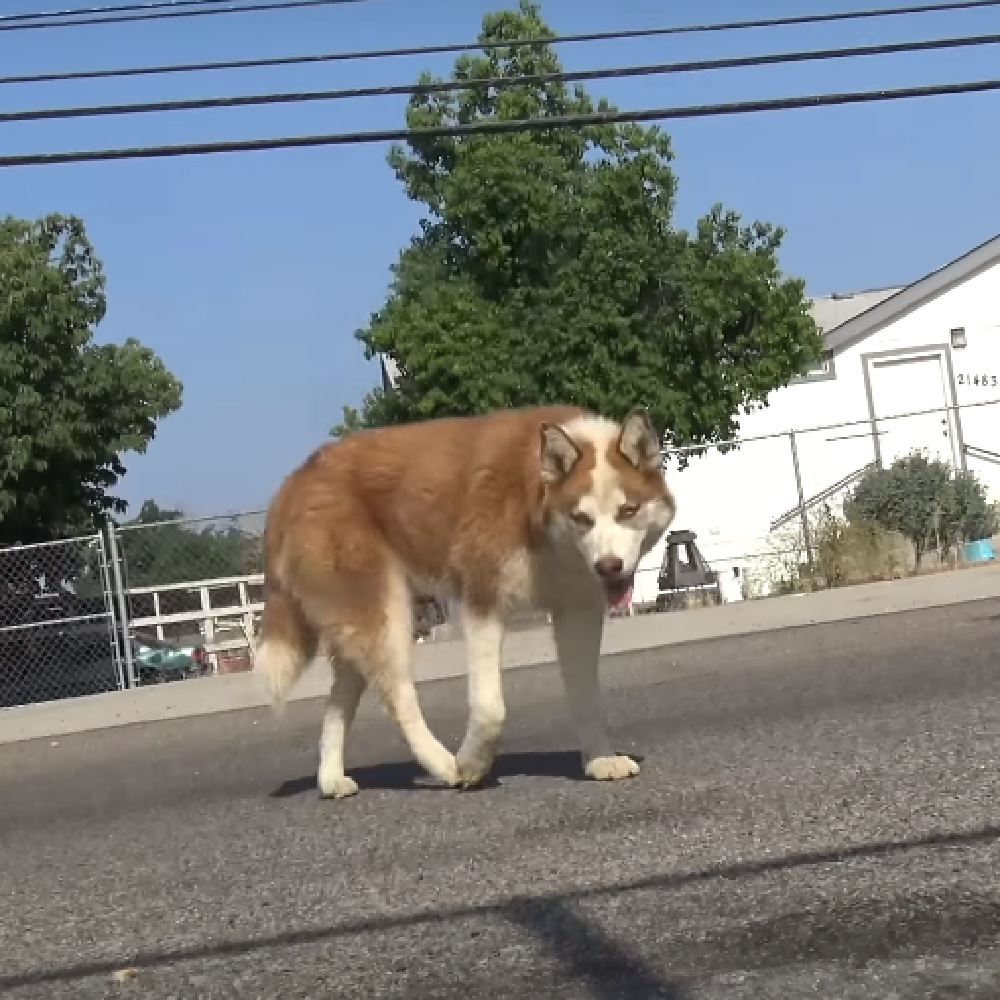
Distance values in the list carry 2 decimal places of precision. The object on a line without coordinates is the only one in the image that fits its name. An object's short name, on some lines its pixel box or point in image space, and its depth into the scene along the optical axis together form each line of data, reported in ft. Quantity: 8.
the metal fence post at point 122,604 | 57.11
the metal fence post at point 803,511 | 60.75
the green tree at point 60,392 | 80.28
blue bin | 61.87
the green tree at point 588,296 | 85.30
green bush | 62.13
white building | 107.86
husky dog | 21.86
